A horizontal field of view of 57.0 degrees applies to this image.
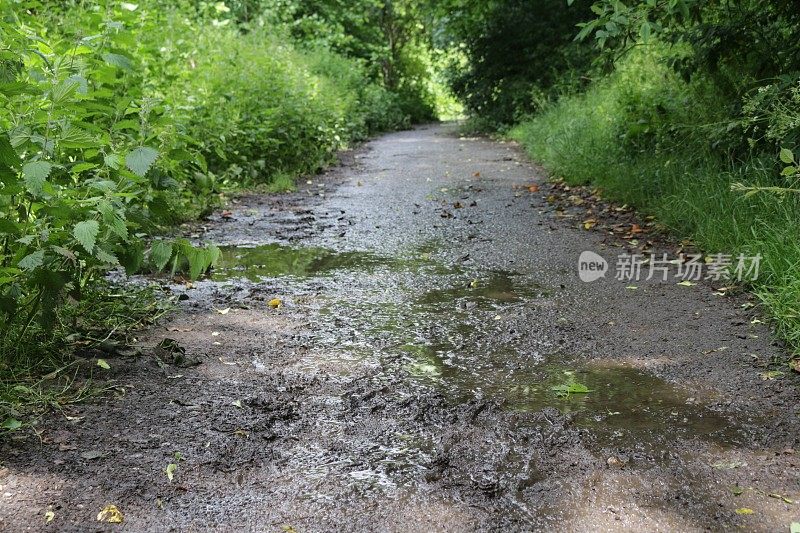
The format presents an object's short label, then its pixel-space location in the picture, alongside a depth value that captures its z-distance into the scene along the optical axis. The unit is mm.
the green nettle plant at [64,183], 2906
